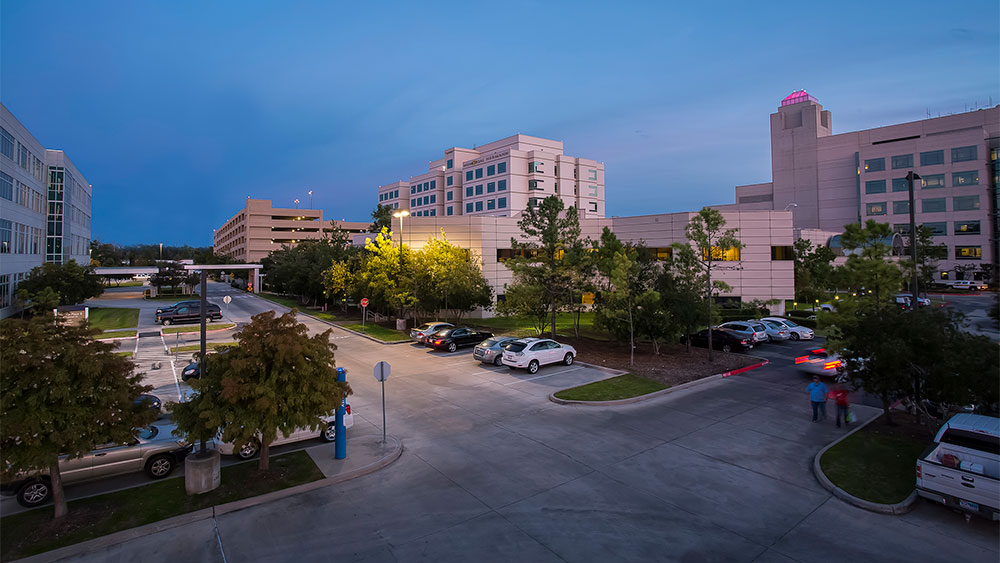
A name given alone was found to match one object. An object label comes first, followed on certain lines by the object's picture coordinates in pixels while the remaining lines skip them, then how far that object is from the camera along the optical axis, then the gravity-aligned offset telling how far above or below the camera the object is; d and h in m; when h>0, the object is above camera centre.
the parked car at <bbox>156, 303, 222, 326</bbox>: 37.91 -2.29
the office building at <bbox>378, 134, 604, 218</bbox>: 72.56 +18.23
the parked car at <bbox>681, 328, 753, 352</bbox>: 26.09 -3.04
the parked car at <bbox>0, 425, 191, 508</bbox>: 9.11 -3.80
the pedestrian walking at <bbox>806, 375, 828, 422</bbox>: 13.92 -3.15
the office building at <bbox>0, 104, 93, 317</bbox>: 34.38 +7.49
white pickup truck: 8.09 -3.25
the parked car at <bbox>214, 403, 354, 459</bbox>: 11.34 -3.92
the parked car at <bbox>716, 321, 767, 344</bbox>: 26.70 -2.48
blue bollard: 11.29 -3.70
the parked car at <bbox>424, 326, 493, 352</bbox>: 26.28 -2.89
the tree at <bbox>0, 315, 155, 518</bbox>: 7.56 -1.90
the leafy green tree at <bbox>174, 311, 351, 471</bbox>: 9.25 -2.07
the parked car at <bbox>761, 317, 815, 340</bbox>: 30.19 -2.80
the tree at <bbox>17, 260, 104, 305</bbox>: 37.19 +0.45
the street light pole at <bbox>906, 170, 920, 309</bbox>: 13.95 +1.70
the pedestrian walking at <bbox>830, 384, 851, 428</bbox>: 13.66 -3.31
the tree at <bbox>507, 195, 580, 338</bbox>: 27.28 +2.04
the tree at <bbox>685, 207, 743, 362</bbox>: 23.66 +2.81
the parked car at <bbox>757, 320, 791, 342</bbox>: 29.25 -2.78
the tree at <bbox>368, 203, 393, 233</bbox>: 71.84 +11.23
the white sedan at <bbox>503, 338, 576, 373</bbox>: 20.92 -3.02
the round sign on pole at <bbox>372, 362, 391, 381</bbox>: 12.52 -2.23
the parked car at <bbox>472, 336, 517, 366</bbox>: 22.58 -3.08
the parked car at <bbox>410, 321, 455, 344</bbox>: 28.23 -2.72
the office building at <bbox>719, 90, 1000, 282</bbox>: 69.31 +19.04
